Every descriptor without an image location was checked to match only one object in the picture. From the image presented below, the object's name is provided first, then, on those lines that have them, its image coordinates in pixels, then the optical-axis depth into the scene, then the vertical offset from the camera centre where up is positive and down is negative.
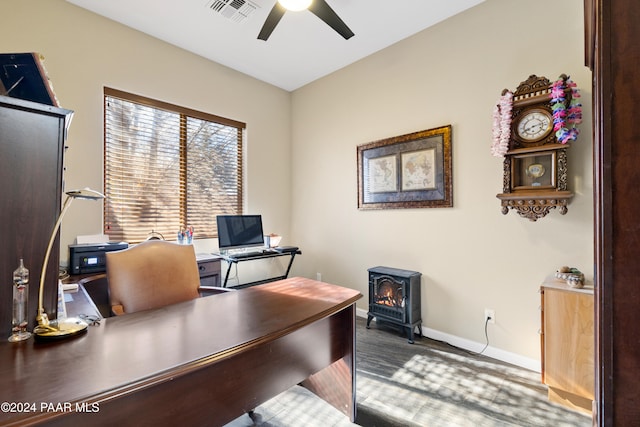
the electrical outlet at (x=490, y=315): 2.51 -0.90
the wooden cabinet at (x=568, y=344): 1.76 -0.85
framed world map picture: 2.81 +0.44
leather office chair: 1.74 -0.40
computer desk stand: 3.11 -0.49
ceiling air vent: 2.54 +1.86
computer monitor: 3.33 -0.21
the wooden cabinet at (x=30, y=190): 0.95 +0.09
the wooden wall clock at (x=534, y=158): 2.09 +0.41
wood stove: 2.83 -0.87
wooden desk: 0.74 -0.46
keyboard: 3.14 -0.45
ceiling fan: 2.22 +1.61
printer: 2.38 -0.35
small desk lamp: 0.98 -0.39
